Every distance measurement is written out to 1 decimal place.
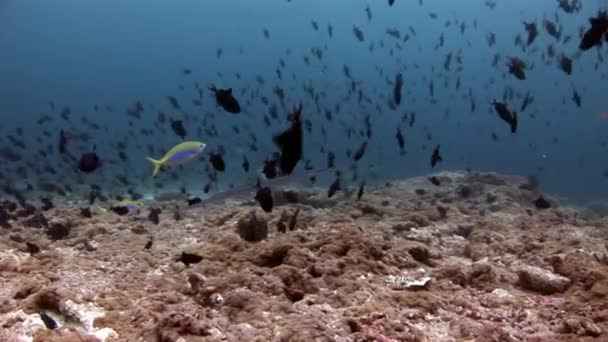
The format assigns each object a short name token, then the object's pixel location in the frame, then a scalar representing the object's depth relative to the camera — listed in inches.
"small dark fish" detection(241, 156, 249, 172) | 408.8
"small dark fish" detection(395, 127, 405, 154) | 376.0
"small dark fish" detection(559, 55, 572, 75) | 362.3
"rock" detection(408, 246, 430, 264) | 248.1
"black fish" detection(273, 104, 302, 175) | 148.6
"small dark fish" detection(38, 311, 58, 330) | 159.6
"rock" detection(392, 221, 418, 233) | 331.9
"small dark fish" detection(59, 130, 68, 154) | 364.4
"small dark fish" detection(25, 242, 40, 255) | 260.4
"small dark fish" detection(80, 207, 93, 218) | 384.5
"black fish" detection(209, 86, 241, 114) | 252.5
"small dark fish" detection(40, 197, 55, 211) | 441.2
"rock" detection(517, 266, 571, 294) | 202.2
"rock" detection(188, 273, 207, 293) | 198.0
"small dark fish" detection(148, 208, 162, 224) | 390.4
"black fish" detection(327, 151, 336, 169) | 388.1
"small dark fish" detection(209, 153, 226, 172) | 293.9
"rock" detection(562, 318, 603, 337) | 160.4
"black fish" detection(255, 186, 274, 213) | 261.1
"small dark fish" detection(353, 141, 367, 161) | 379.9
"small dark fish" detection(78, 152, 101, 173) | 310.2
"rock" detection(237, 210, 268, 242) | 269.4
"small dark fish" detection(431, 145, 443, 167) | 368.5
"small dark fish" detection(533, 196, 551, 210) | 409.4
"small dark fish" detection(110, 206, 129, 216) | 324.2
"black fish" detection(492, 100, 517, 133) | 312.3
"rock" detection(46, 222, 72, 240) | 335.9
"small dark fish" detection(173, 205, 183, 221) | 410.1
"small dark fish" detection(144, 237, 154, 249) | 283.9
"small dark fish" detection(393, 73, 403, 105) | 353.1
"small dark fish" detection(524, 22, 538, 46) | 392.2
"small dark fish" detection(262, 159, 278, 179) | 290.8
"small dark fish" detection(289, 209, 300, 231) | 297.9
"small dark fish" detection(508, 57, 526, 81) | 359.3
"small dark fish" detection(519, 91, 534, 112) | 395.9
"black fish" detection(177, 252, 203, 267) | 234.2
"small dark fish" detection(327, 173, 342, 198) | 380.1
